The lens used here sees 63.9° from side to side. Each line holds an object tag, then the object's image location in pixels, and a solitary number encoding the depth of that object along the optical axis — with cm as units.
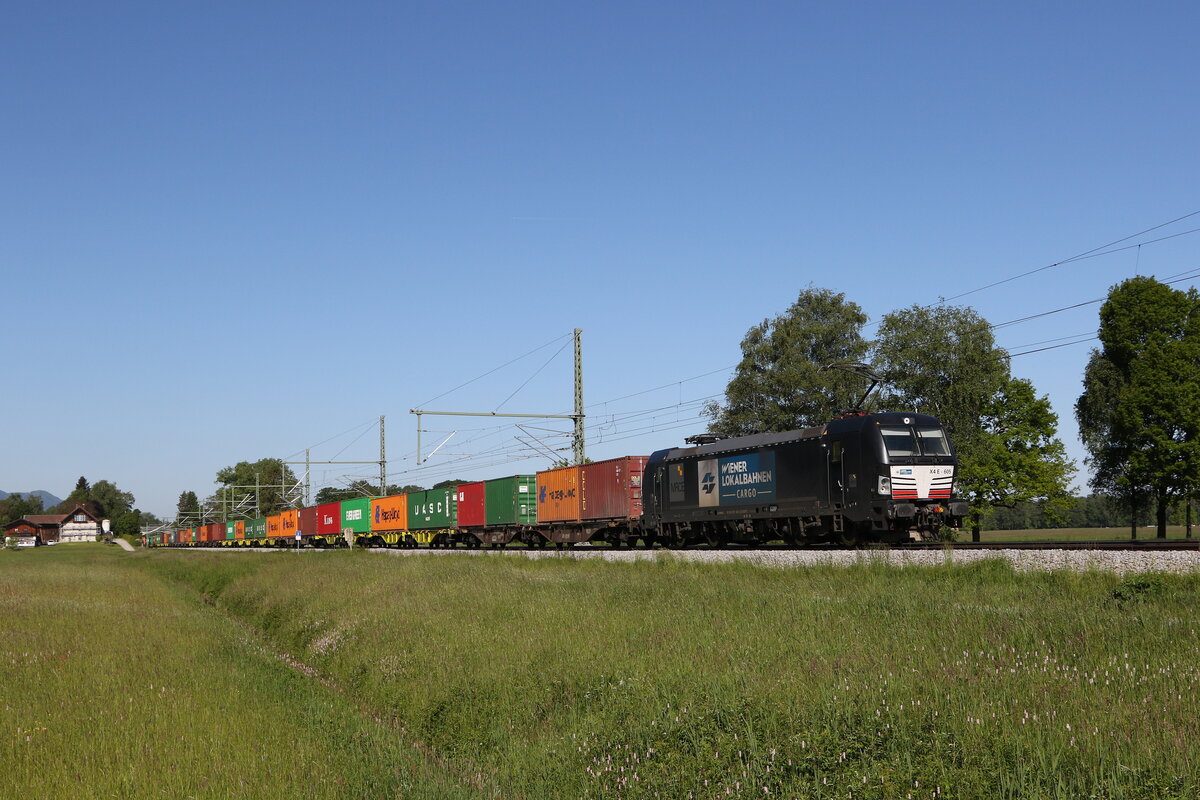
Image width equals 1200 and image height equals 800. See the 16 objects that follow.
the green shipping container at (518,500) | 4650
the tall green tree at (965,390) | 5647
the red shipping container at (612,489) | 3816
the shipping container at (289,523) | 8225
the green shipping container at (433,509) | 5494
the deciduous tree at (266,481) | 17975
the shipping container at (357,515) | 7019
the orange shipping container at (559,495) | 4216
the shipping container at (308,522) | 7844
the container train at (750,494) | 2659
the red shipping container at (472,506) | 5112
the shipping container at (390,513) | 6238
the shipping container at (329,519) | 7469
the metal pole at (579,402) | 4306
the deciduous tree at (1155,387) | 4969
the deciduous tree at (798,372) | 6084
